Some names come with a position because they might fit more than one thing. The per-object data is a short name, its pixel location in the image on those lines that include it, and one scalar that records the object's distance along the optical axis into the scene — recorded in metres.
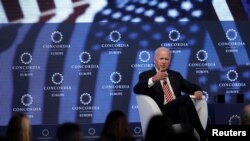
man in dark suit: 11.25
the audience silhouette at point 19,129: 6.66
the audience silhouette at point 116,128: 7.36
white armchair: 11.48
